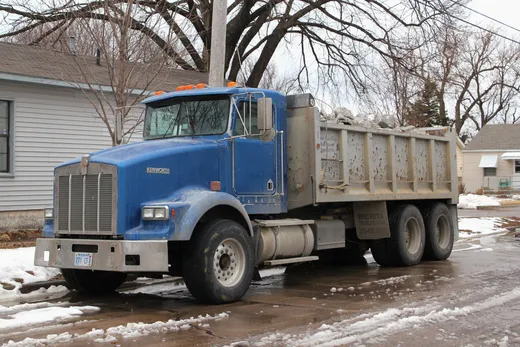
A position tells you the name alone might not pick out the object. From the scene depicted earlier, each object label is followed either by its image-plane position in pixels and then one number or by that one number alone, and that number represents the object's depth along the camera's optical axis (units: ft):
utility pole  41.19
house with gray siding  51.16
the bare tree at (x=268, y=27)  72.84
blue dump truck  27.04
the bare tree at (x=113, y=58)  45.96
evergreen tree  136.30
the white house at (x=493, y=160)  171.12
